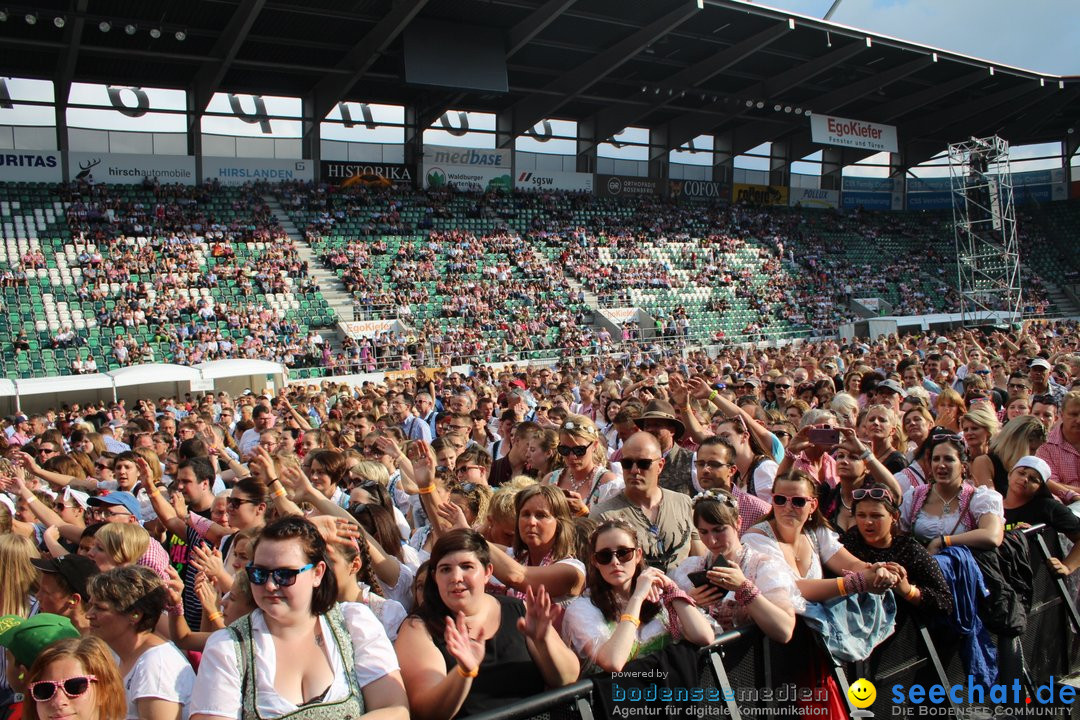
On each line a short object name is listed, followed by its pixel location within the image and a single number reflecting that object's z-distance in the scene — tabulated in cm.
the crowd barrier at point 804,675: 269
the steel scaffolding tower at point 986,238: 3033
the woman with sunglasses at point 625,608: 290
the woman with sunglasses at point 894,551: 370
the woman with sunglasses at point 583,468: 466
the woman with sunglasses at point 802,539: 346
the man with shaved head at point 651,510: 392
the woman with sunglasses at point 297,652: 240
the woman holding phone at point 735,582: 302
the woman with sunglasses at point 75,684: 246
